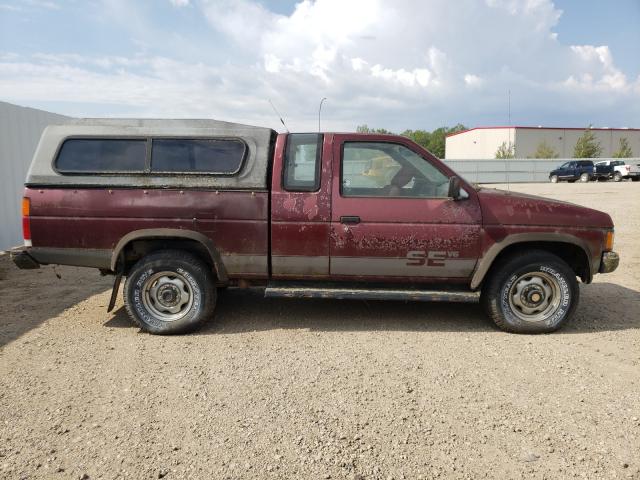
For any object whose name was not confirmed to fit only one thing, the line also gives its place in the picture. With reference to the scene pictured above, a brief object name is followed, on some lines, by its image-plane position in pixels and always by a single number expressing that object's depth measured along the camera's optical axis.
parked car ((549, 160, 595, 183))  33.09
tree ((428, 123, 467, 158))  104.88
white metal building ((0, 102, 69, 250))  8.45
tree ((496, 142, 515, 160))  54.59
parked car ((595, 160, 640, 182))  31.80
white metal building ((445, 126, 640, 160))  57.00
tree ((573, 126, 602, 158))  51.16
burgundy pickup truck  4.46
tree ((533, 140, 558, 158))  52.50
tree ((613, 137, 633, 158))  55.25
